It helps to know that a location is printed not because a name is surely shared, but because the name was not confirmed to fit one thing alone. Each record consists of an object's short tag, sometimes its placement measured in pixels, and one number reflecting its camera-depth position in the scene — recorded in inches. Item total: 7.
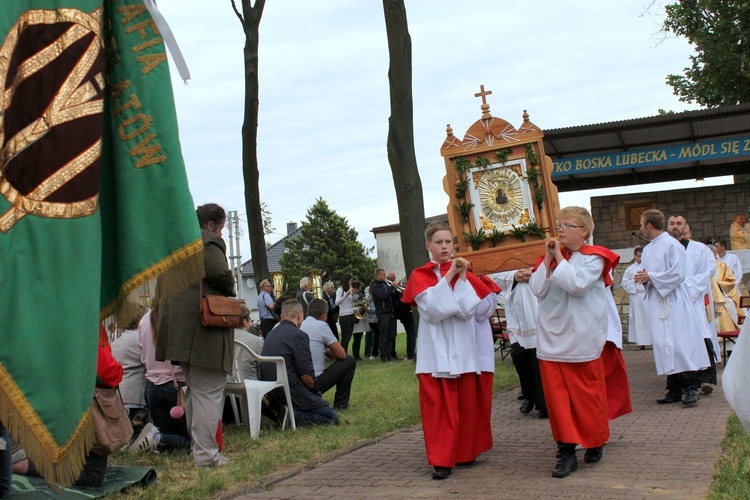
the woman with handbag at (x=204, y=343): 266.5
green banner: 91.3
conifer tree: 2623.0
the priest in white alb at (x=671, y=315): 372.8
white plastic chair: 329.4
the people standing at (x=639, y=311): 416.2
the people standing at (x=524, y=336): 356.8
